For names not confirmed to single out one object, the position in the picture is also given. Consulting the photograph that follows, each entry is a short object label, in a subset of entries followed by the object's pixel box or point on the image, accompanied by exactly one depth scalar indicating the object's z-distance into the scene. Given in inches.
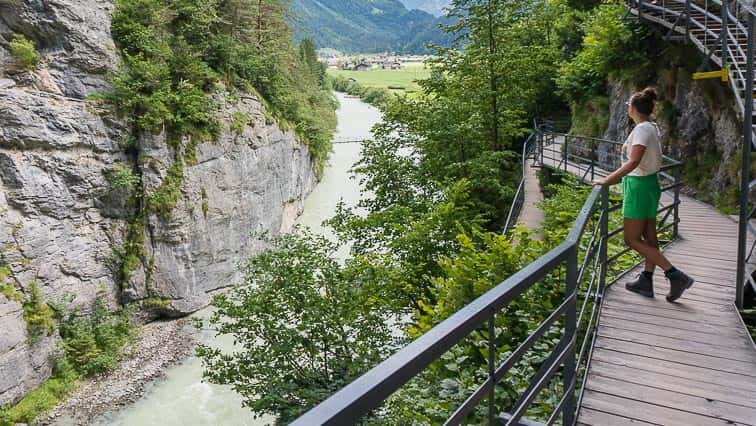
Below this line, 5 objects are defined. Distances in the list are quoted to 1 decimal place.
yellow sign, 311.4
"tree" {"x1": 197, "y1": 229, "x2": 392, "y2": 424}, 395.9
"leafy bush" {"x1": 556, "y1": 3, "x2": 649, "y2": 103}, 512.1
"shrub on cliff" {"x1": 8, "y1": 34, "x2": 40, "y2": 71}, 584.0
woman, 163.0
